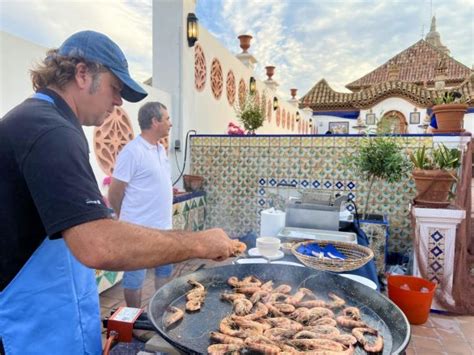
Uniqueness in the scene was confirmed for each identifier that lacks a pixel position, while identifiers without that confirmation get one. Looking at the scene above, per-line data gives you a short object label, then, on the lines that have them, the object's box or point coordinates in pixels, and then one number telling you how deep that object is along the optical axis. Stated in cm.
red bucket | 264
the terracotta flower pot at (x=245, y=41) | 723
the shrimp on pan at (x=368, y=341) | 98
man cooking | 70
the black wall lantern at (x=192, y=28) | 454
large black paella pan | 104
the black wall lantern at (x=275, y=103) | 1034
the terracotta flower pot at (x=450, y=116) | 330
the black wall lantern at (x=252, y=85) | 787
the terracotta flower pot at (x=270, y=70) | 992
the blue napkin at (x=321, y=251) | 170
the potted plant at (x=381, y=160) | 345
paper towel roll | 221
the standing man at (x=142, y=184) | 236
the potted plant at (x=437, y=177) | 294
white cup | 176
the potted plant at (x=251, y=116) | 532
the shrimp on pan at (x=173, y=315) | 114
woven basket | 155
